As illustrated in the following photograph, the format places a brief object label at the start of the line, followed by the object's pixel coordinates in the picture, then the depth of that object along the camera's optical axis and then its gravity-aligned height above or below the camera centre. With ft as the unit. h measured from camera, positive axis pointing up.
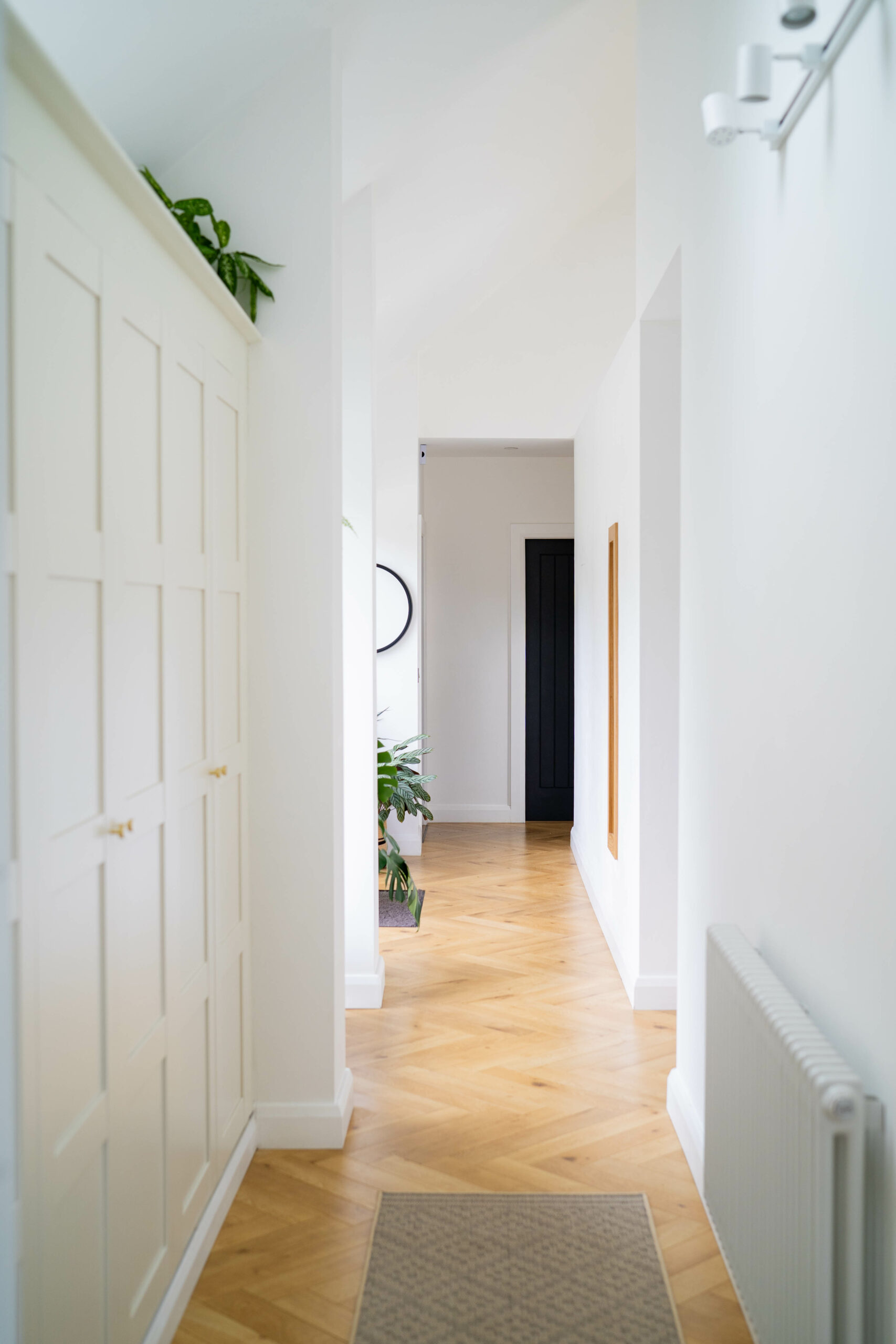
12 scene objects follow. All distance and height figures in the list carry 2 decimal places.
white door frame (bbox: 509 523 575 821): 22.41 +0.28
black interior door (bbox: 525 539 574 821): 22.80 -0.94
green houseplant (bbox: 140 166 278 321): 7.43 +3.08
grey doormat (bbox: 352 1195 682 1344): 6.02 -4.10
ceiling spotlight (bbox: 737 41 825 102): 4.78 +2.79
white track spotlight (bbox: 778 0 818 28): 4.50 +2.88
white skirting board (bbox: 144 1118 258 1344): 5.69 -3.86
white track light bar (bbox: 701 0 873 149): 4.43 +2.77
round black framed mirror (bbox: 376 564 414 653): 18.69 +0.80
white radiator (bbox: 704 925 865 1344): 3.98 -2.33
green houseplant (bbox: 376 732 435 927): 12.54 -2.14
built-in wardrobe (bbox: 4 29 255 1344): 4.05 -0.35
